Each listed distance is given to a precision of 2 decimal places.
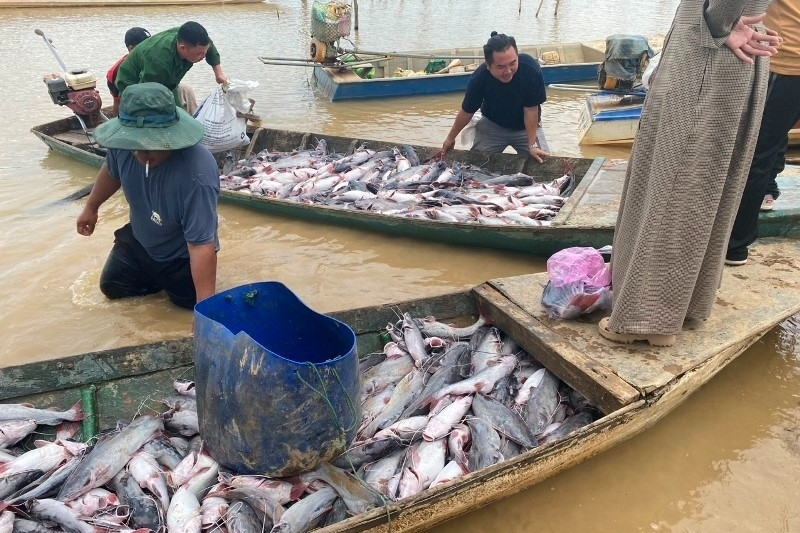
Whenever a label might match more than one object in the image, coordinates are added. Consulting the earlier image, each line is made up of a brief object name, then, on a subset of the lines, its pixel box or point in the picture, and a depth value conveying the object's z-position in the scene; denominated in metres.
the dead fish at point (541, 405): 3.74
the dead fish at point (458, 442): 3.44
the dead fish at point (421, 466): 3.21
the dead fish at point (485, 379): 3.87
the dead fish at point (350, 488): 2.96
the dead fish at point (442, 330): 4.42
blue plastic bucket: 2.81
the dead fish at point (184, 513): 2.87
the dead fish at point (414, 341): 4.17
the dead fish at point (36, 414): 3.50
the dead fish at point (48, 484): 3.02
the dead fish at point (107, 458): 3.11
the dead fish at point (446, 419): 3.53
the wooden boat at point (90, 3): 26.67
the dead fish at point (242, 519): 2.87
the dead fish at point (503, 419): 3.54
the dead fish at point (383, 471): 3.24
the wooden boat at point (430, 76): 13.76
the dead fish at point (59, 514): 2.86
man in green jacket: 7.18
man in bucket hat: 3.98
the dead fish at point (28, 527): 2.83
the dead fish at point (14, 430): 3.37
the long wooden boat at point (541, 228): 5.73
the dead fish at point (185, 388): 3.82
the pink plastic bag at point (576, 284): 4.09
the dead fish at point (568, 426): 3.65
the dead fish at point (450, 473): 3.23
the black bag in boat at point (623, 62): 10.41
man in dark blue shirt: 6.89
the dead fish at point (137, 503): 2.98
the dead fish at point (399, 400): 3.65
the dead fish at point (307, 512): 2.90
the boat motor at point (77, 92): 9.45
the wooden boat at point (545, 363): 3.11
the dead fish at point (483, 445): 3.37
